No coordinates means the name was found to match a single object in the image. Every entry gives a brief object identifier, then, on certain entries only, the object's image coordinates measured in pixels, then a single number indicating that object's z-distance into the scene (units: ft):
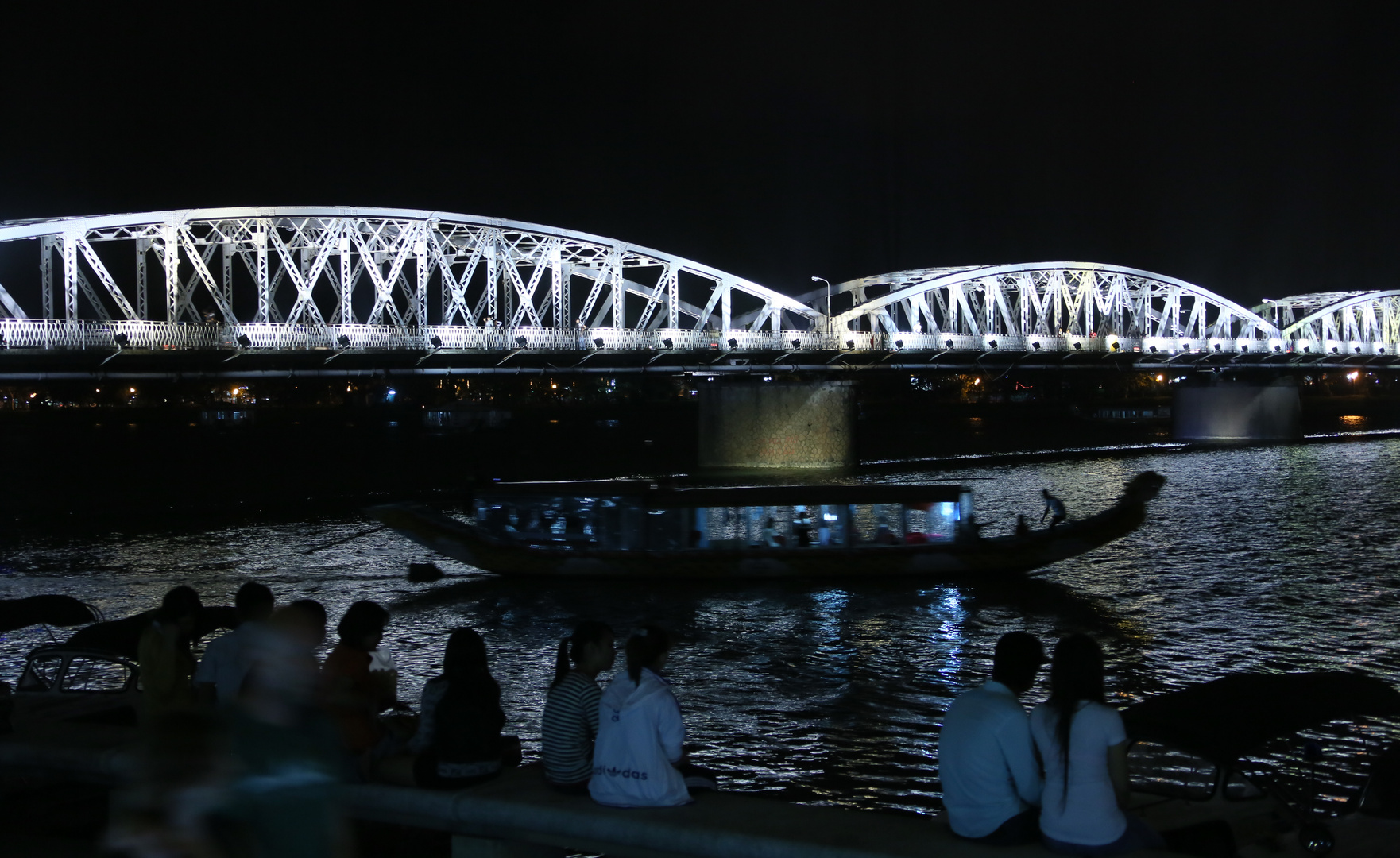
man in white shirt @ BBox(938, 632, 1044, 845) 21.45
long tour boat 83.10
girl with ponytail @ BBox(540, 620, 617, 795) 25.59
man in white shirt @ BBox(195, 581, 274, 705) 31.07
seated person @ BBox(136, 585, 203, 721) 30.73
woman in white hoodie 23.86
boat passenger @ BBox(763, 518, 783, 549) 83.71
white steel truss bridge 215.92
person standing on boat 87.77
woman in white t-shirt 20.79
